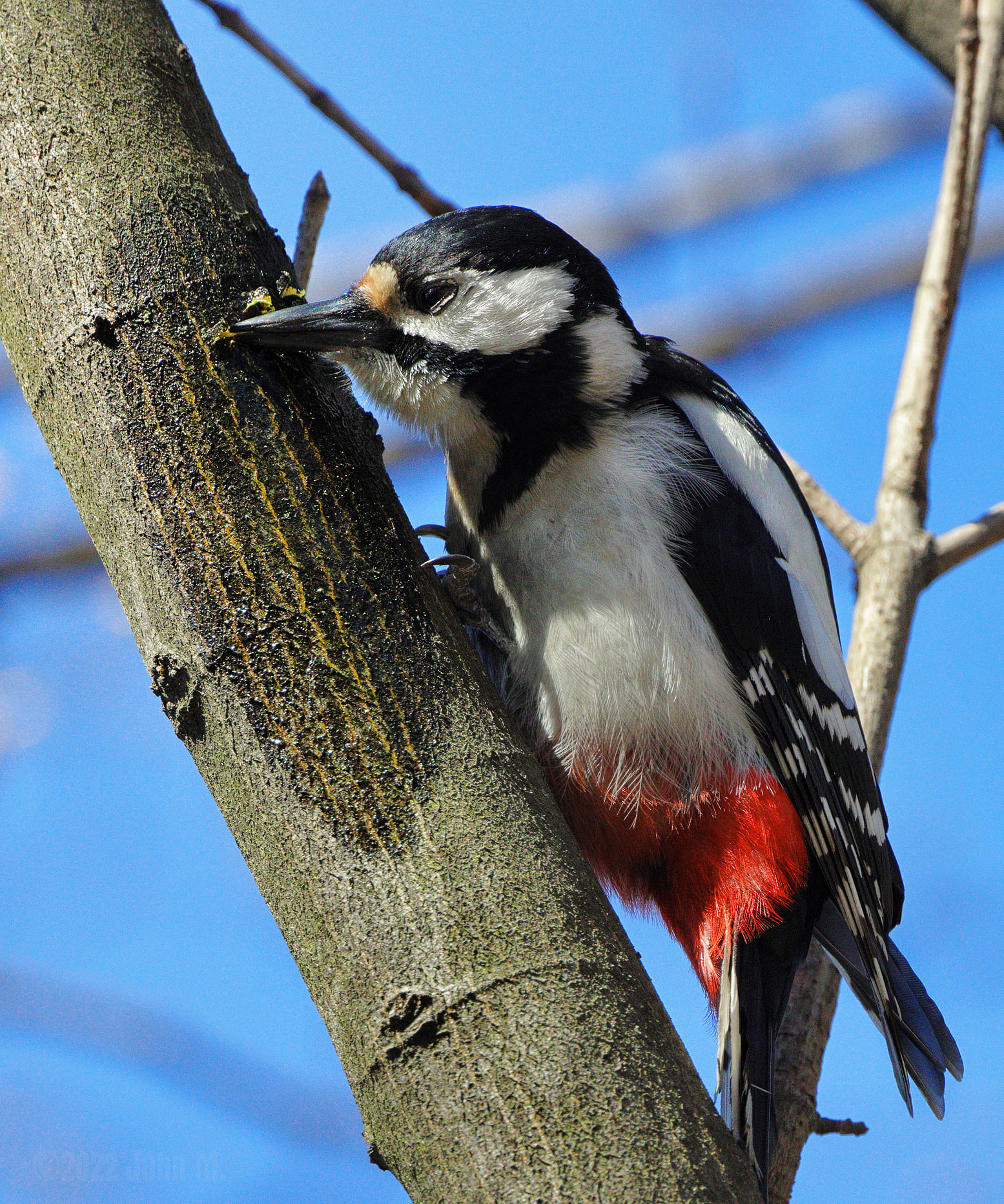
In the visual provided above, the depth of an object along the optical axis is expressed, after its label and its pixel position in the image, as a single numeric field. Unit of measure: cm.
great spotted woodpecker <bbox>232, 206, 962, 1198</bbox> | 402
